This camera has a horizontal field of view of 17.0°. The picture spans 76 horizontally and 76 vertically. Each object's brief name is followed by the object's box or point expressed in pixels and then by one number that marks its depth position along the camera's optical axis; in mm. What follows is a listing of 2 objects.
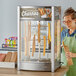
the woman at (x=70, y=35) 2857
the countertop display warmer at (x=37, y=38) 2252
